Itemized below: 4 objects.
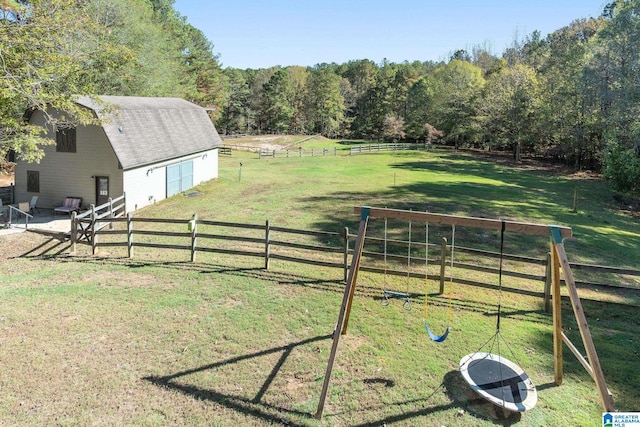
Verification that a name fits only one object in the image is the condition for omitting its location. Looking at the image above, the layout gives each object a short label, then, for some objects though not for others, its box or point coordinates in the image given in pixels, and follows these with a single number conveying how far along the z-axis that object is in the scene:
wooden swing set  5.23
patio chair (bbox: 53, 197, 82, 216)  18.20
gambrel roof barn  18.02
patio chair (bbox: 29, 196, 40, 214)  18.42
